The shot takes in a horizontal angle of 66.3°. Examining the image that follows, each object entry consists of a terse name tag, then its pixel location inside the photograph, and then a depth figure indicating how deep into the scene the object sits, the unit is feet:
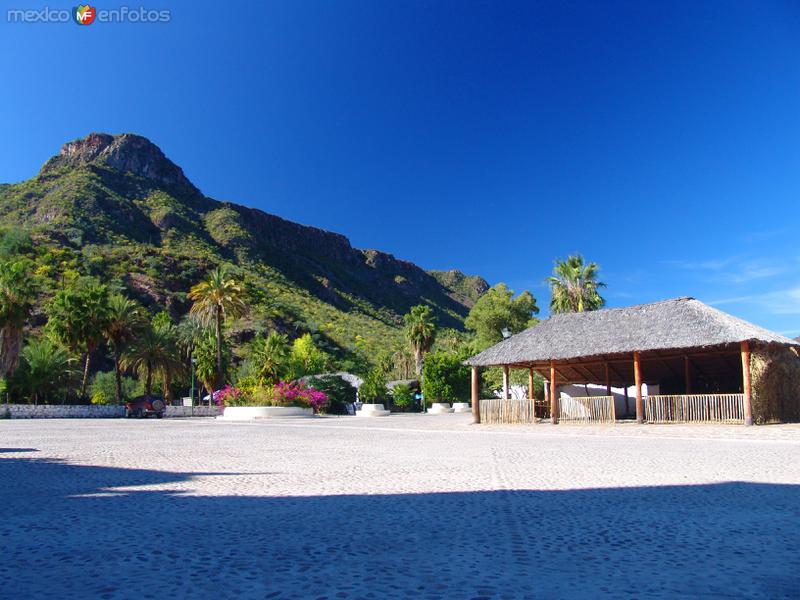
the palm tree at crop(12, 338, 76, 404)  140.05
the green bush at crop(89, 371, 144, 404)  183.56
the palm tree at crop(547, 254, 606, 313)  159.12
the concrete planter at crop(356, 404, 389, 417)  145.89
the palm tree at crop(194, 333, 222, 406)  175.83
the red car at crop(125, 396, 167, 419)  130.62
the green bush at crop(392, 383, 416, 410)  181.88
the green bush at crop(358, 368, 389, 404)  168.76
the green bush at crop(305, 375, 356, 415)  153.58
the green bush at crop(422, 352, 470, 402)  171.83
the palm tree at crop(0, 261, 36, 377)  123.75
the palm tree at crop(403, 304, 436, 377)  203.32
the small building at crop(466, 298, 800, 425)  71.87
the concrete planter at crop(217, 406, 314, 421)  112.37
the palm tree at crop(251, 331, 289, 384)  169.27
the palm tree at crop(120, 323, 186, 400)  161.58
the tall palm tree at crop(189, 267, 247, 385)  153.48
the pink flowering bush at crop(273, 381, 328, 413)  120.57
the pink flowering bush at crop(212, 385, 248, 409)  122.11
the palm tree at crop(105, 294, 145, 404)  147.02
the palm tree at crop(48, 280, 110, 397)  136.56
